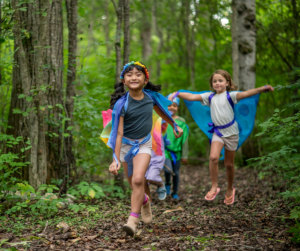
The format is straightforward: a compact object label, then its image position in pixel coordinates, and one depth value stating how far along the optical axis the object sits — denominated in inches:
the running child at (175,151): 246.8
